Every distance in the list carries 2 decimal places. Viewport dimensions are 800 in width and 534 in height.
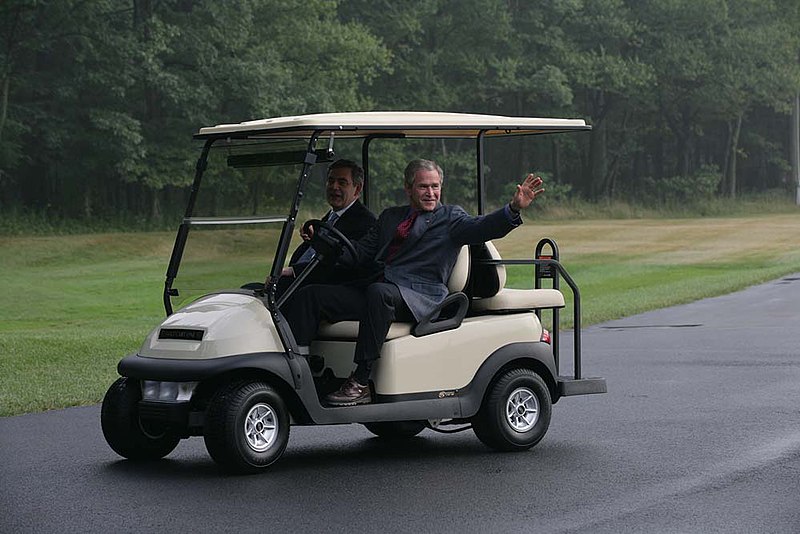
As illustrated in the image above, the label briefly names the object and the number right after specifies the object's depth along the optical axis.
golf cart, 8.07
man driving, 8.91
